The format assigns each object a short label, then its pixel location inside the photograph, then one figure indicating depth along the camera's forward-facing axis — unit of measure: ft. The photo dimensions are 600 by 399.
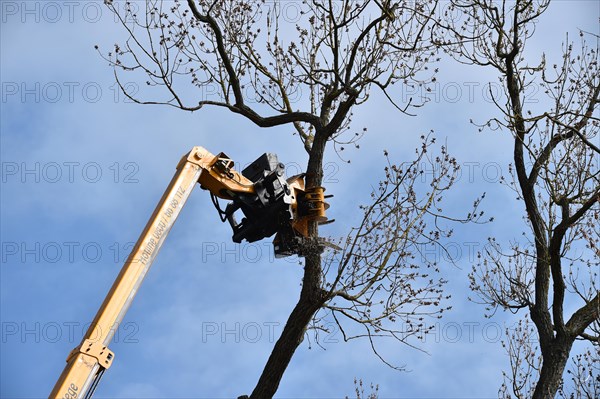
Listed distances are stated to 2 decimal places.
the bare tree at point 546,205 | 57.52
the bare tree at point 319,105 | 50.96
